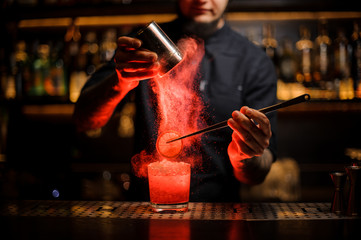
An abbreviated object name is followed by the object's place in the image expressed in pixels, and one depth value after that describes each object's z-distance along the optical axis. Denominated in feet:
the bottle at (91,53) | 10.50
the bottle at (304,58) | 10.19
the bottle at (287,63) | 10.06
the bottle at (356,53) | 9.68
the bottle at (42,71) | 10.43
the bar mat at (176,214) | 4.36
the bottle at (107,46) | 10.17
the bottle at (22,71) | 10.32
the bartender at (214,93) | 6.12
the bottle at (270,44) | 9.93
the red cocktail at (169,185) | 4.32
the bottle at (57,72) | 10.18
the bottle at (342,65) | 9.68
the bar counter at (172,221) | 3.71
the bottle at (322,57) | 10.11
